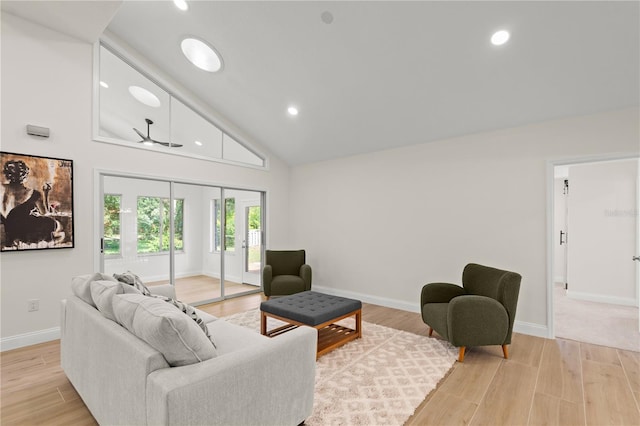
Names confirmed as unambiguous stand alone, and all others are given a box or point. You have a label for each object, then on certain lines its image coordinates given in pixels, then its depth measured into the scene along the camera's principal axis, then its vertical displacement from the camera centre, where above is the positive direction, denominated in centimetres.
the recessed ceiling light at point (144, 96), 441 +171
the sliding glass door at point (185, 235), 418 -35
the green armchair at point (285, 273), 492 -102
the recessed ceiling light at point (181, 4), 335 +228
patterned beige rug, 216 -141
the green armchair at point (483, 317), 296 -102
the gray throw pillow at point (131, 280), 239 -53
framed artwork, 321 +11
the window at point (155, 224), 444 -17
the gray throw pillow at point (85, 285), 228 -56
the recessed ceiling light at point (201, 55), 397 +211
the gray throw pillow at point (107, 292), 195 -53
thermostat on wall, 332 +89
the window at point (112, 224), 401 -15
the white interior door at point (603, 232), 486 -32
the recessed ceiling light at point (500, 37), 281 +162
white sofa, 138 -87
